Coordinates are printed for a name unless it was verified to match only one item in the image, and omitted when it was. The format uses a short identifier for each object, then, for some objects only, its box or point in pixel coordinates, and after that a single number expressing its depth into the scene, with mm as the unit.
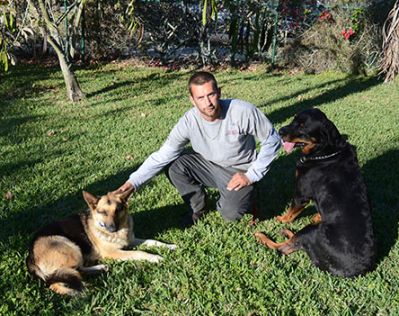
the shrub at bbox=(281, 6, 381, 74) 11685
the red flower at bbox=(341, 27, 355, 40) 11657
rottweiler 3194
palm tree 6098
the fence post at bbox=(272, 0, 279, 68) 12920
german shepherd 3072
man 3721
